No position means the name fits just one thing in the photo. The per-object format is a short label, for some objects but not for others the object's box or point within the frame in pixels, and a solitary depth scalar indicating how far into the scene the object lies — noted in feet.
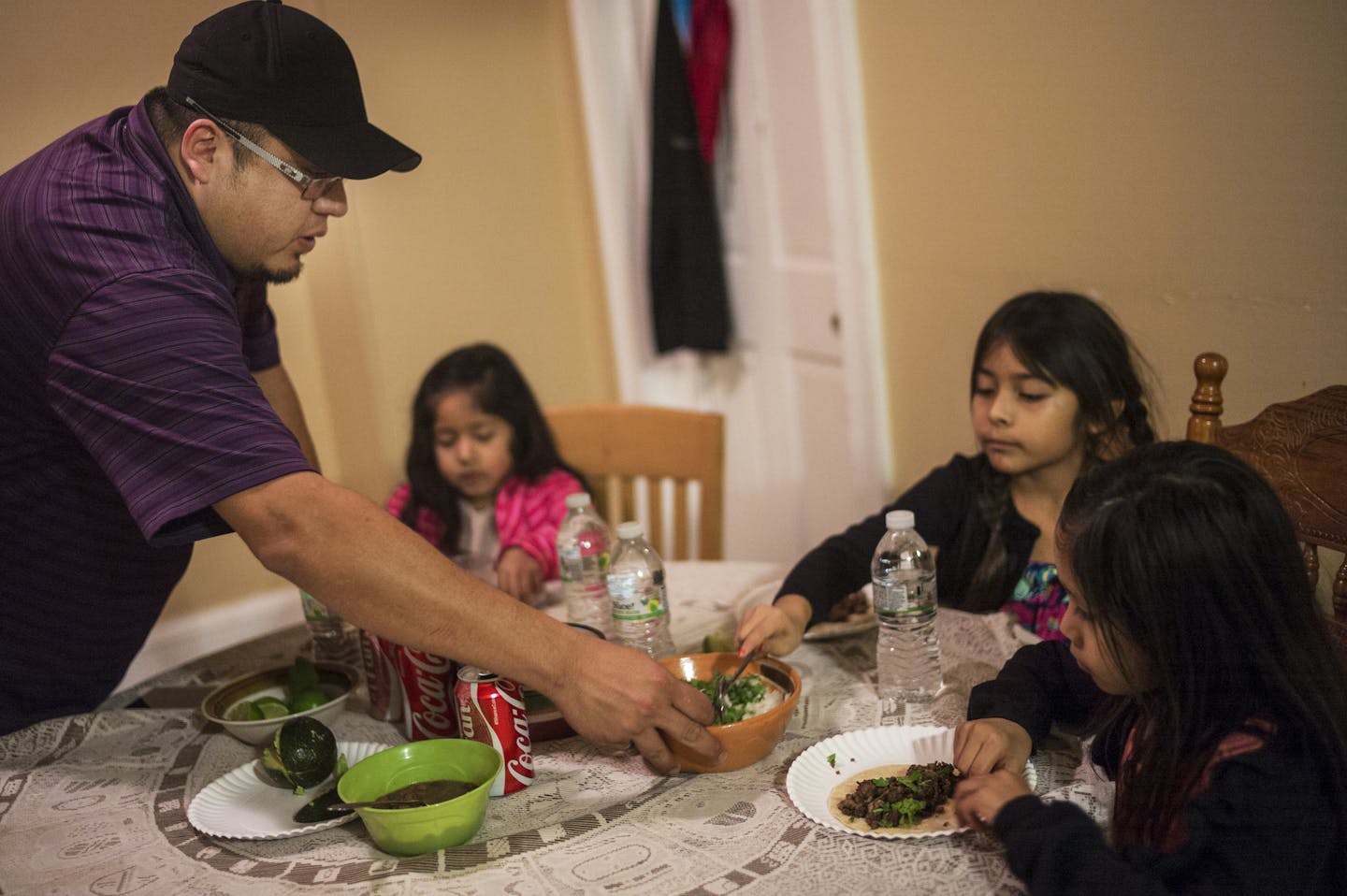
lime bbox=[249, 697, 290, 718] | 5.10
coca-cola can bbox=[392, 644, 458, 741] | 4.77
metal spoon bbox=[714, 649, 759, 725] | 4.76
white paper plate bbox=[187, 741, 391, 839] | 4.33
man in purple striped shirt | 4.28
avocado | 4.46
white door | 10.70
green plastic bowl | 4.01
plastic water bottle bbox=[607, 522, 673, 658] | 5.33
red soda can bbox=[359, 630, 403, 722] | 5.14
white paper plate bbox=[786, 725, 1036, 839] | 4.30
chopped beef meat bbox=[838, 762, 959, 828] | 3.98
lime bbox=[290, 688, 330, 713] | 5.14
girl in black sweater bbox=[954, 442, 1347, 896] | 3.39
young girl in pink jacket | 8.21
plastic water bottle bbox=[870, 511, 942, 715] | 5.02
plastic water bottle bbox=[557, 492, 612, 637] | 6.19
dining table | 3.81
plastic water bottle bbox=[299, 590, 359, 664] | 5.93
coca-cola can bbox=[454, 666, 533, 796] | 4.40
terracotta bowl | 4.40
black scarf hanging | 12.13
